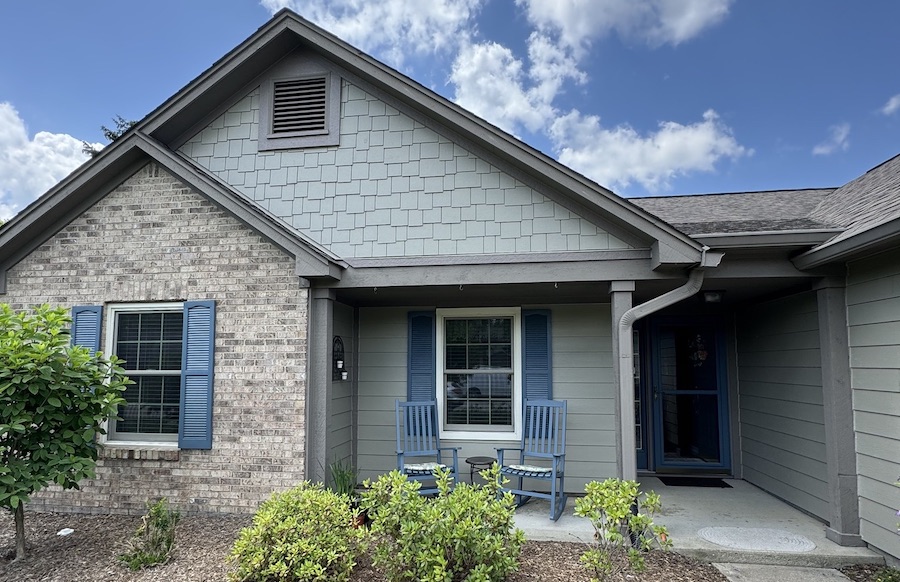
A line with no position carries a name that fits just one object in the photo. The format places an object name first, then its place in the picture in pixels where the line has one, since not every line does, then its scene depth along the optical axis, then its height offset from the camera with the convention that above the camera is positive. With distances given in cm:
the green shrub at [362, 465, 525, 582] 343 -119
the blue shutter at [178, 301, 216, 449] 525 -24
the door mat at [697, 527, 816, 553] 440 -157
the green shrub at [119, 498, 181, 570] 410 -149
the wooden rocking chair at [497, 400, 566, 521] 559 -93
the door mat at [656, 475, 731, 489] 650 -157
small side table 568 -115
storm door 709 -57
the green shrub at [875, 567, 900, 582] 375 -157
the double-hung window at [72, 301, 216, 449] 536 +1
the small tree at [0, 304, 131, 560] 419 -44
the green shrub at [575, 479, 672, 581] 348 -105
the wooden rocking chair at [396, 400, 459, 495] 600 -88
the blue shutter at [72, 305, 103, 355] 551 +26
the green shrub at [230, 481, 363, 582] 355 -127
